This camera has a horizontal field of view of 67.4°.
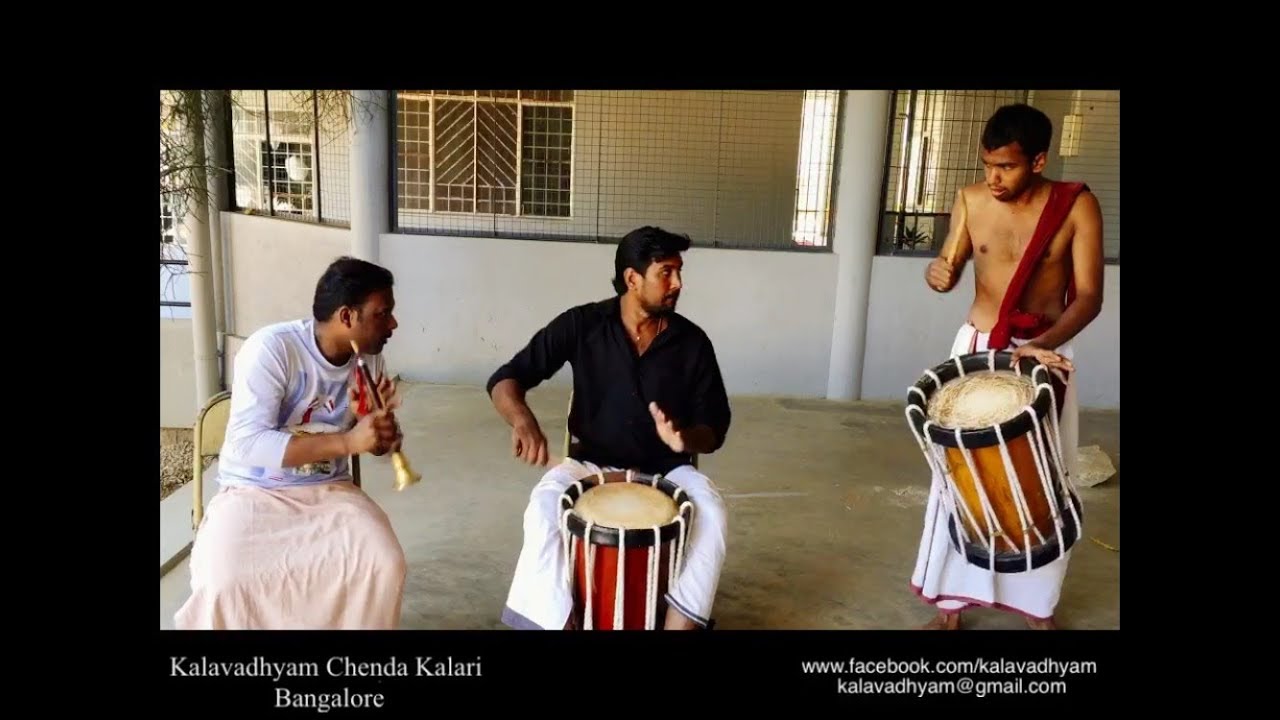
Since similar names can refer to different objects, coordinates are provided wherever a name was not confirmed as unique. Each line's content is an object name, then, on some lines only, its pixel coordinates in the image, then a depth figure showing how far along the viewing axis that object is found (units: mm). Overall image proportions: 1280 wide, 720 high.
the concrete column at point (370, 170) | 6094
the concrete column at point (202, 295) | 6121
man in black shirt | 2711
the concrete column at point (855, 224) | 5961
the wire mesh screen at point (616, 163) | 7590
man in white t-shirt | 2258
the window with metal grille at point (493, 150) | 8727
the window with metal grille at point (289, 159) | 7406
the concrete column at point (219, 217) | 7117
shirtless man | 2721
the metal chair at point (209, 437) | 2676
